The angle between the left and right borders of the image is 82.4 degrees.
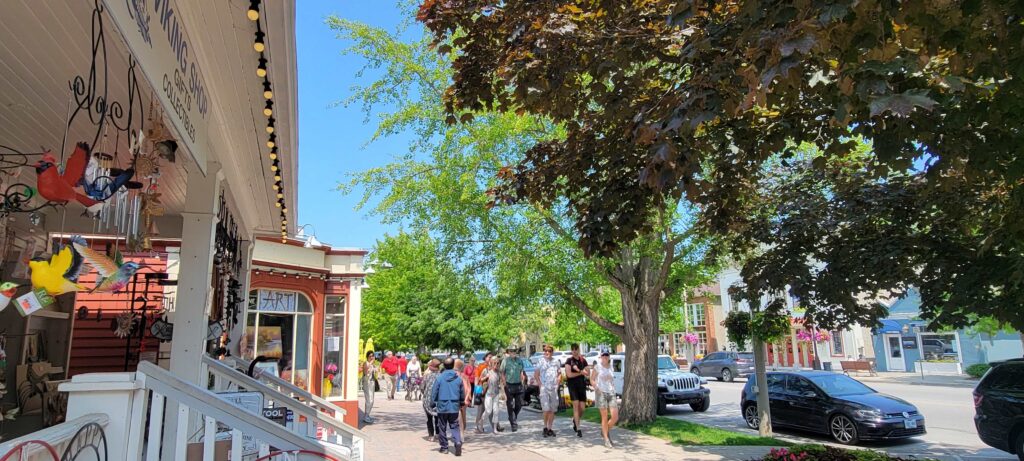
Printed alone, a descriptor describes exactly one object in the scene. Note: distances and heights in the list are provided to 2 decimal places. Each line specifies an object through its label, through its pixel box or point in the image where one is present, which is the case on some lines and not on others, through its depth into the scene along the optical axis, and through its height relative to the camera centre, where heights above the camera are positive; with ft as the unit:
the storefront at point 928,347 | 104.99 -2.86
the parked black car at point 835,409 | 39.11 -5.33
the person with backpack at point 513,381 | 44.14 -3.27
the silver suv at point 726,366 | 111.24 -5.97
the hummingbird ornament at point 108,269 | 9.67 +1.33
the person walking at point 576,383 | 41.91 -3.25
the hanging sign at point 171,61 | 7.81 +4.63
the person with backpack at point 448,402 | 34.27 -3.67
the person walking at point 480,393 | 45.29 -4.26
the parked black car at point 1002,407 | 30.32 -4.02
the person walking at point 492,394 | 43.57 -4.15
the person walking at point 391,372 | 82.37 -4.80
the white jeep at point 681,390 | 57.98 -5.46
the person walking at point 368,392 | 51.88 -4.61
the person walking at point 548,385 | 41.29 -3.40
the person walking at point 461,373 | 39.47 -2.36
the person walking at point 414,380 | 81.00 -5.65
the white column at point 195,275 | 14.94 +1.73
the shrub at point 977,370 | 90.62 -6.07
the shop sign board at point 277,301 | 43.58 +3.02
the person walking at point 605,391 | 36.91 -3.47
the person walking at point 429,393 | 41.04 -3.86
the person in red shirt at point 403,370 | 92.52 -4.82
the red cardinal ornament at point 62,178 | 8.86 +2.49
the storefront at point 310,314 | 42.88 +2.09
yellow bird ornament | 8.60 +1.06
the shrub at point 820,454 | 22.97 -4.79
